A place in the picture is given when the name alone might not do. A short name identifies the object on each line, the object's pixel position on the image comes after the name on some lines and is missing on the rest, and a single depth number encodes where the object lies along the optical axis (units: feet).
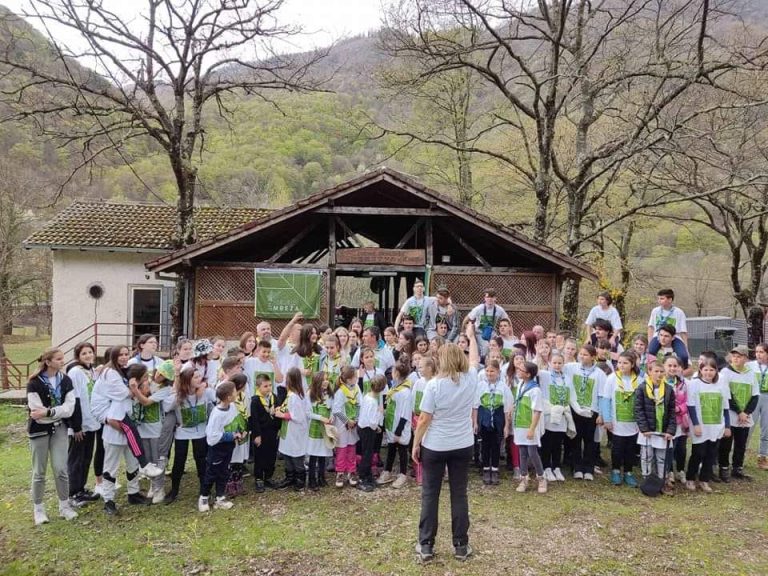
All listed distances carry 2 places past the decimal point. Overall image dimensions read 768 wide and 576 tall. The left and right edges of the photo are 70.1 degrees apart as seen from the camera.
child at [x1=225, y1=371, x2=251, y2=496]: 18.99
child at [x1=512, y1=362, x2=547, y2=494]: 20.30
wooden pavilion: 33.19
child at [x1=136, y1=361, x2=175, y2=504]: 18.58
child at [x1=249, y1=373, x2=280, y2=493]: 20.18
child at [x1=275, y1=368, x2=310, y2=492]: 20.29
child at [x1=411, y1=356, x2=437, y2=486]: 20.70
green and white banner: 34.60
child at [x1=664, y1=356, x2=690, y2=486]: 20.35
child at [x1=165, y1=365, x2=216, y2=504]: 18.90
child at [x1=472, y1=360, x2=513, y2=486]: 21.36
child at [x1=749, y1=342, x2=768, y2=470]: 24.08
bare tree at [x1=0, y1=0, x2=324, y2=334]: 39.32
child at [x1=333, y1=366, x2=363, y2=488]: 20.59
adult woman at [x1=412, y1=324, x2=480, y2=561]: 14.38
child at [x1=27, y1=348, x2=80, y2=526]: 17.16
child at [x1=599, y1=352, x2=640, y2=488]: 21.18
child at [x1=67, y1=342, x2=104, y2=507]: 18.85
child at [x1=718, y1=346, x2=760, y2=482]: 22.66
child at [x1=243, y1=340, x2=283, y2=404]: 21.34
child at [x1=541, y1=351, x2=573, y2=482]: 21.26
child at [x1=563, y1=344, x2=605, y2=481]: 21.71
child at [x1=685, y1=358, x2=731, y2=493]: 21.07
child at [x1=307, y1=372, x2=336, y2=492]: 20.36
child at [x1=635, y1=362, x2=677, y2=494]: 20.01
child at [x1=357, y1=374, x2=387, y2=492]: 20.35
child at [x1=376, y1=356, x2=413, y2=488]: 20.86
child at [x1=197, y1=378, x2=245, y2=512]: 18.21
